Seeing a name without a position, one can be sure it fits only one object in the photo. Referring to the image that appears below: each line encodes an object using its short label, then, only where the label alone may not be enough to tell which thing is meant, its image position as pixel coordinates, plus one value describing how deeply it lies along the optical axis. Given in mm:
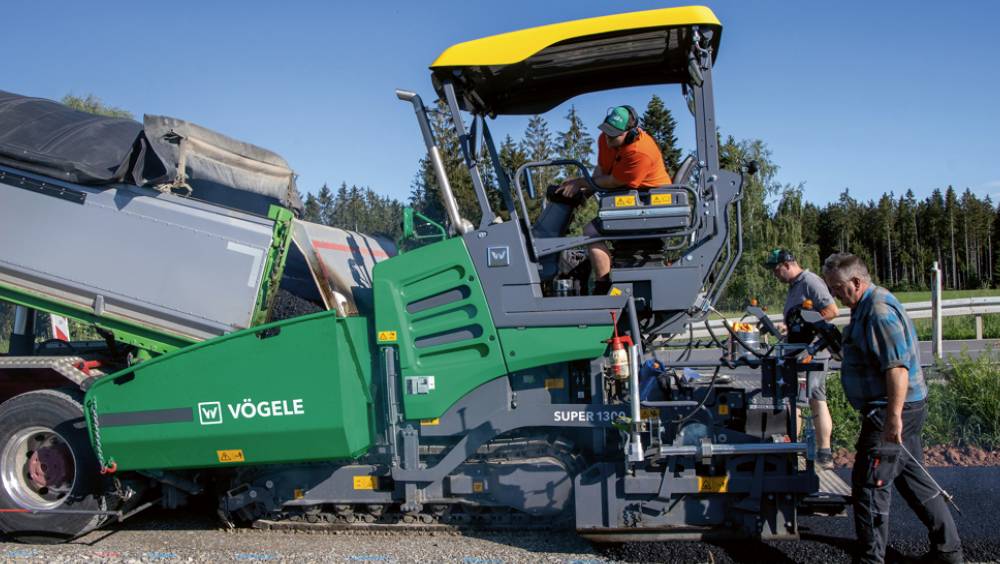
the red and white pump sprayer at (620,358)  4250
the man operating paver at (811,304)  5652
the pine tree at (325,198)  69912
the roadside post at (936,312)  9133
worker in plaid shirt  3854
